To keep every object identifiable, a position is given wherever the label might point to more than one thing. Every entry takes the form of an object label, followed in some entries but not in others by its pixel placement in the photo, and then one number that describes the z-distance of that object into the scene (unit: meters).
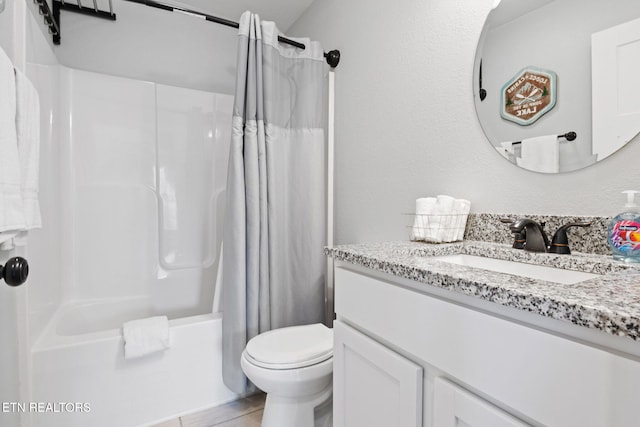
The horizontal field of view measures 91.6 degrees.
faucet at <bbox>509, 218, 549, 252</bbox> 0.88
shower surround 1.38
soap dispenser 0.71
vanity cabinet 0.41
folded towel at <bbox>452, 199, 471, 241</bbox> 1.11
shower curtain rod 1.51
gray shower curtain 1.55
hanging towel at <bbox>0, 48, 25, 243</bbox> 0.75
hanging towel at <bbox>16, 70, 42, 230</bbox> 0.87
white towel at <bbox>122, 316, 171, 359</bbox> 1.37
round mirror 0.82
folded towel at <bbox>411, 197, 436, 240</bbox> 1.12
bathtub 1.28
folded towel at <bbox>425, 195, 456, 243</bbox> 1.08
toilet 1.17
